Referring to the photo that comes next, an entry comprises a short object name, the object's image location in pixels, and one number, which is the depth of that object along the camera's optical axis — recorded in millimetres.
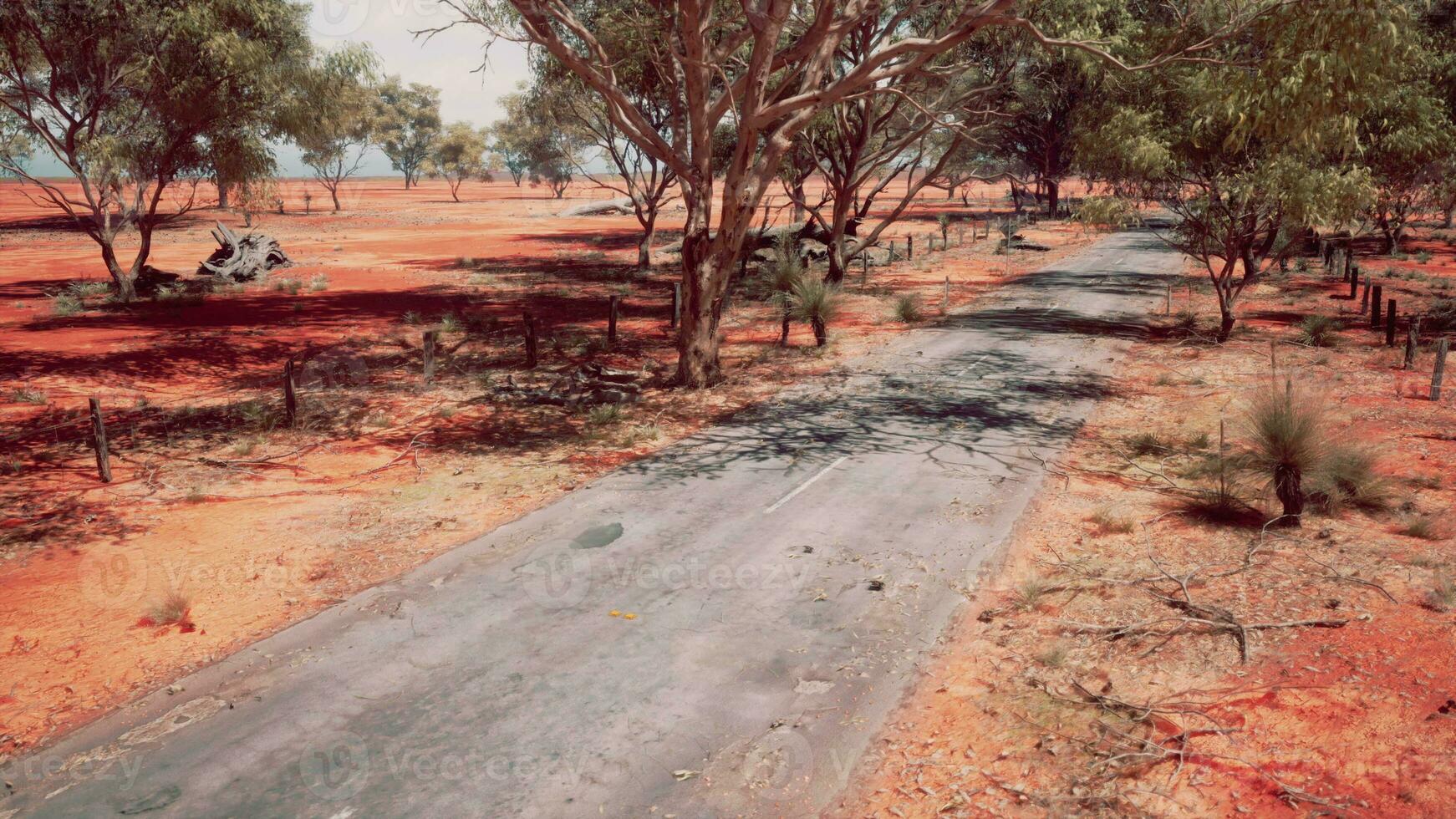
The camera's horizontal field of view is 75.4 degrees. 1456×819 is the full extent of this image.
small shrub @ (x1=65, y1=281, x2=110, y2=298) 30781
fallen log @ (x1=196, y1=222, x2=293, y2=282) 35406
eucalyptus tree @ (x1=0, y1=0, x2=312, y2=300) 25953
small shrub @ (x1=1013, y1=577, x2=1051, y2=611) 8656
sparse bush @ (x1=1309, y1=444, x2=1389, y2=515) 10477
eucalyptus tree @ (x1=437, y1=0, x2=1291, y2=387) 14477
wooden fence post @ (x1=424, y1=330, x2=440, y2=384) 17828
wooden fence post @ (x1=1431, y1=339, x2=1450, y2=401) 15597
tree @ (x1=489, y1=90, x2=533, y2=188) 83500
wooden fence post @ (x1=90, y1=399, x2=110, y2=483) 12477
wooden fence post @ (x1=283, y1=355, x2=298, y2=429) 15125
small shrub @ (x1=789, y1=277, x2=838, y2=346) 22016
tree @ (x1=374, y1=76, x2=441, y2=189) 107562
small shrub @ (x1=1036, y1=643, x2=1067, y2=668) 7582
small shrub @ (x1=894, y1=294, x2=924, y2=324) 25891
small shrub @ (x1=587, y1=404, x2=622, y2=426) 15688
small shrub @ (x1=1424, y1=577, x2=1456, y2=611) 7887
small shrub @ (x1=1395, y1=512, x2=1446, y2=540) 9586
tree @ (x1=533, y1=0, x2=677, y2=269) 25828
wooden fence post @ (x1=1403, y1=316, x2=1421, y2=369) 18078
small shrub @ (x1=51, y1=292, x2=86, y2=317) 27234
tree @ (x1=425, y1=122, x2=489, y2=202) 106500
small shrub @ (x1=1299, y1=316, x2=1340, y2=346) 21234
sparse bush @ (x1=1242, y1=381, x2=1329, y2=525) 10117
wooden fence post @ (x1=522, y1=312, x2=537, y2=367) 19625
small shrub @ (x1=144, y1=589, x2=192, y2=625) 8625
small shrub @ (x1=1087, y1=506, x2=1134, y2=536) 10398
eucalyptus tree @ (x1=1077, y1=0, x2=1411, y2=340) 12727
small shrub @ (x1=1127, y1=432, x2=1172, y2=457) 13367
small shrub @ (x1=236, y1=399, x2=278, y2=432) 15438
